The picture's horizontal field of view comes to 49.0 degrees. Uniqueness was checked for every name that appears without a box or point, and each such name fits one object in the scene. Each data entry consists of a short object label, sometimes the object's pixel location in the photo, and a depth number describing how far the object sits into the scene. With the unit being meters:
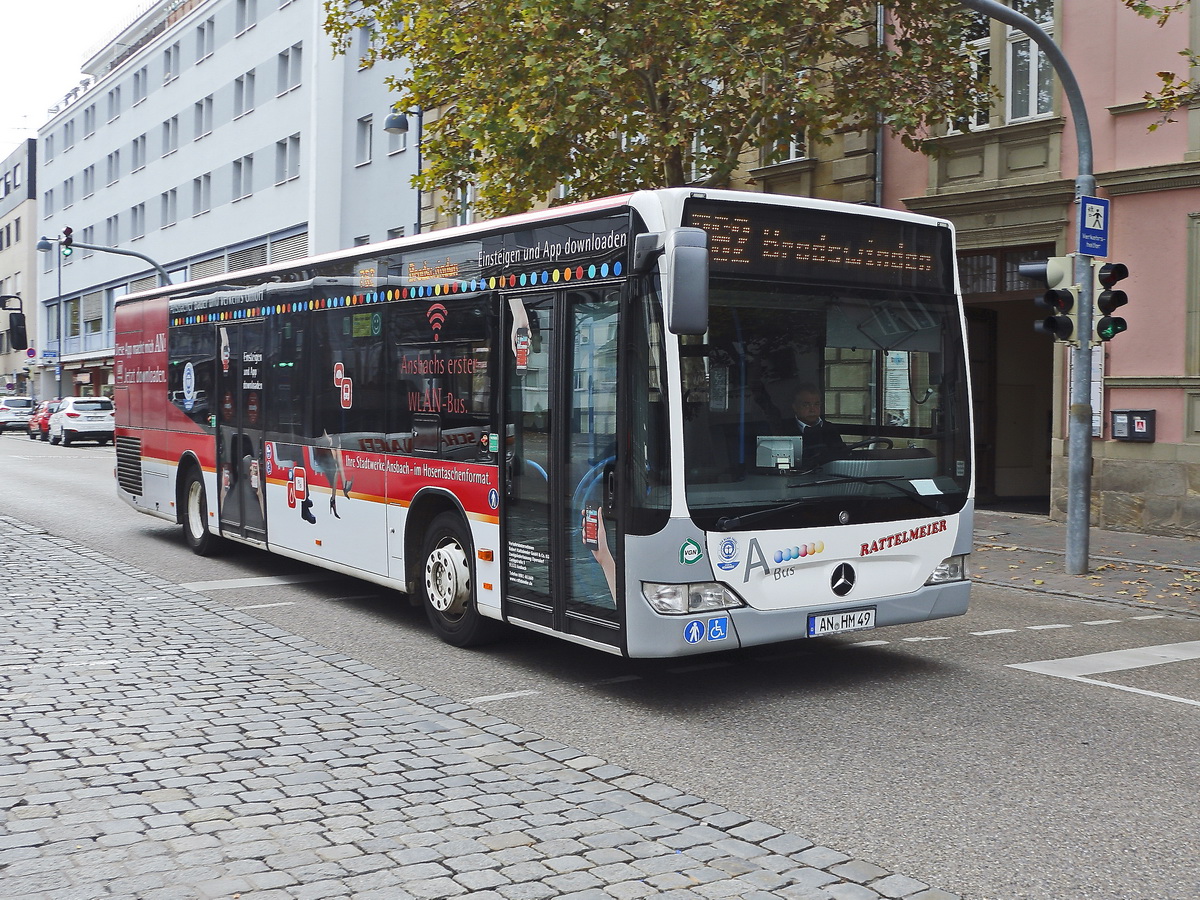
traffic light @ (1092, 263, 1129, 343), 12.76
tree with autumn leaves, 15.46
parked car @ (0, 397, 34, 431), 57.34
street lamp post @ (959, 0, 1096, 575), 13.02
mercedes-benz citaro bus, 6.79
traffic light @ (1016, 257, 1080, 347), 12.98
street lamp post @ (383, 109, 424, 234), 27.23
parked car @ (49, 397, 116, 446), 44.41
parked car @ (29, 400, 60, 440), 49.53
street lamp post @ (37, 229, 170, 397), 35.43
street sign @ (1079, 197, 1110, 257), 12.91
